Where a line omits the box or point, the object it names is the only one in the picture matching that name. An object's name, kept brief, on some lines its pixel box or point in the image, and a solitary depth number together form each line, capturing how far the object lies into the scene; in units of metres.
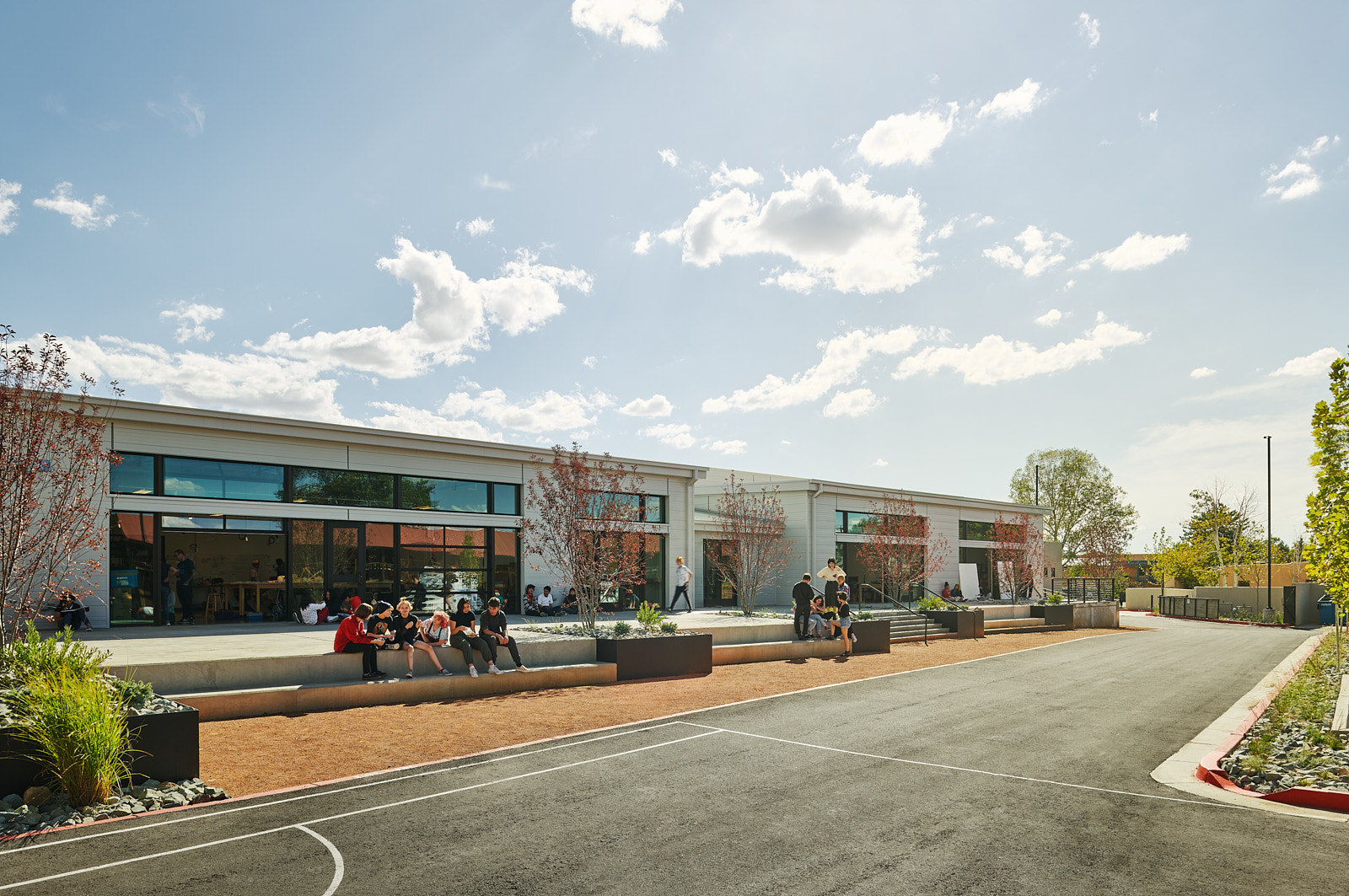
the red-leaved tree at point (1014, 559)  38.28
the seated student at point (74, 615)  15.31
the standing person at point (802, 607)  19.89
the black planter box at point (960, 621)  26.05
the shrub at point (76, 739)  7.04
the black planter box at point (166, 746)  7.69
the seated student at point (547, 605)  22.56
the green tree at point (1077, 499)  56.62
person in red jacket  12.62
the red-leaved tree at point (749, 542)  26.61
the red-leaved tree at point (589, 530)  17.02
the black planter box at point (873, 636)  21.02
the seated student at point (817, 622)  20.31
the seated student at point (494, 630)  13.77
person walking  25.89
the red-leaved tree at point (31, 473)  9.92
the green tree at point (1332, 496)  11.88
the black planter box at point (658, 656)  15.36
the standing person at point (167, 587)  17.50
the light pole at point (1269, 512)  37.38
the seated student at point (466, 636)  13.43
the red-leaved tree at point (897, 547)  30.53
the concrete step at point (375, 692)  10.77
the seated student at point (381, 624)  12.90
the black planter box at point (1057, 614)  31.38
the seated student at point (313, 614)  18.70
